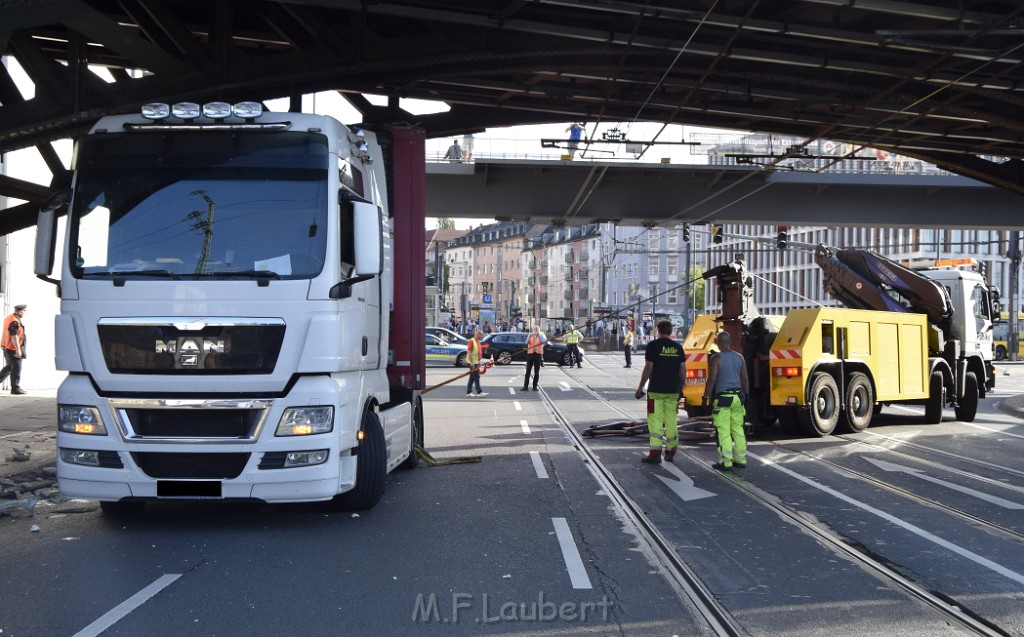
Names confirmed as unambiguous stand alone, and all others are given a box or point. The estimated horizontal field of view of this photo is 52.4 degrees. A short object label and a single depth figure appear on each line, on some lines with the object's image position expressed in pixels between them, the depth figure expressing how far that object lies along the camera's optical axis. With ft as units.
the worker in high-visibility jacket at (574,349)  136.18
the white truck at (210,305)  26.40
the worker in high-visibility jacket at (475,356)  89.86
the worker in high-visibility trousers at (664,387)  42.37
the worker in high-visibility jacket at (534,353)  92.60
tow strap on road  41.68
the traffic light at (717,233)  93.52
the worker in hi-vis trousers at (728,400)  41.42
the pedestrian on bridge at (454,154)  92.63
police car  144.36
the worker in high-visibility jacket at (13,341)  69.82
